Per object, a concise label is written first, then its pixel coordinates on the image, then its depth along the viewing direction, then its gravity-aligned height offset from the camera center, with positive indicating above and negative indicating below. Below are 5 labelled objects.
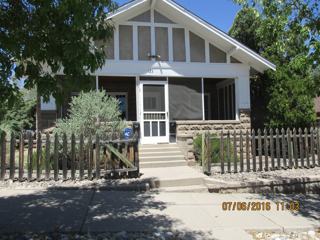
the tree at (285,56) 5.42 +1.92
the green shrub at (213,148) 8.40 -0.44
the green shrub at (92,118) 8.25 +0.55
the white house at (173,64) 10.16 +2.70
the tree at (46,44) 3.32 +1.15
